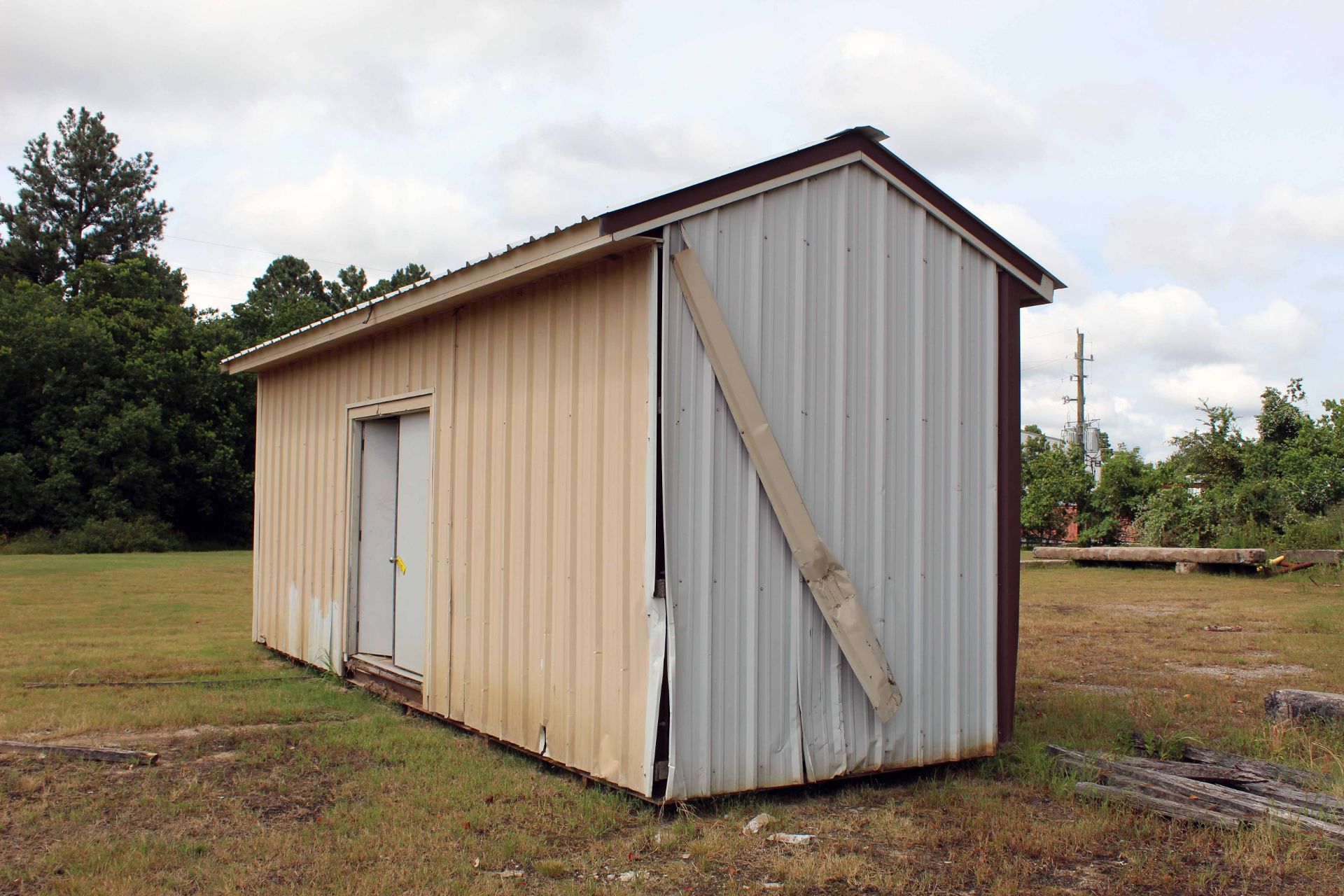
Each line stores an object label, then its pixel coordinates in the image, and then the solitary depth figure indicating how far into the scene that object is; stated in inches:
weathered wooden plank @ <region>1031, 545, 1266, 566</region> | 759.1
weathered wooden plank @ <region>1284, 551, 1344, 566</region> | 721.0
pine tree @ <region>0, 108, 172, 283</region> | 1651.1
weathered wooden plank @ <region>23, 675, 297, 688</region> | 325.4
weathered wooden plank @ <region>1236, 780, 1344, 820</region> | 190.4
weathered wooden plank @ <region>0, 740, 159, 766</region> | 234.1
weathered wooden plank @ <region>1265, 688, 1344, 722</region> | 265.4
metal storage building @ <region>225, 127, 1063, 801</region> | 205.9
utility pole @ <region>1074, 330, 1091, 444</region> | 1485.0
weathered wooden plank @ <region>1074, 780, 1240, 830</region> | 193.3
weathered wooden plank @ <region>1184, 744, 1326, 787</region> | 210.2
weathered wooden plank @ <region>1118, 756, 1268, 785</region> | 210.8
